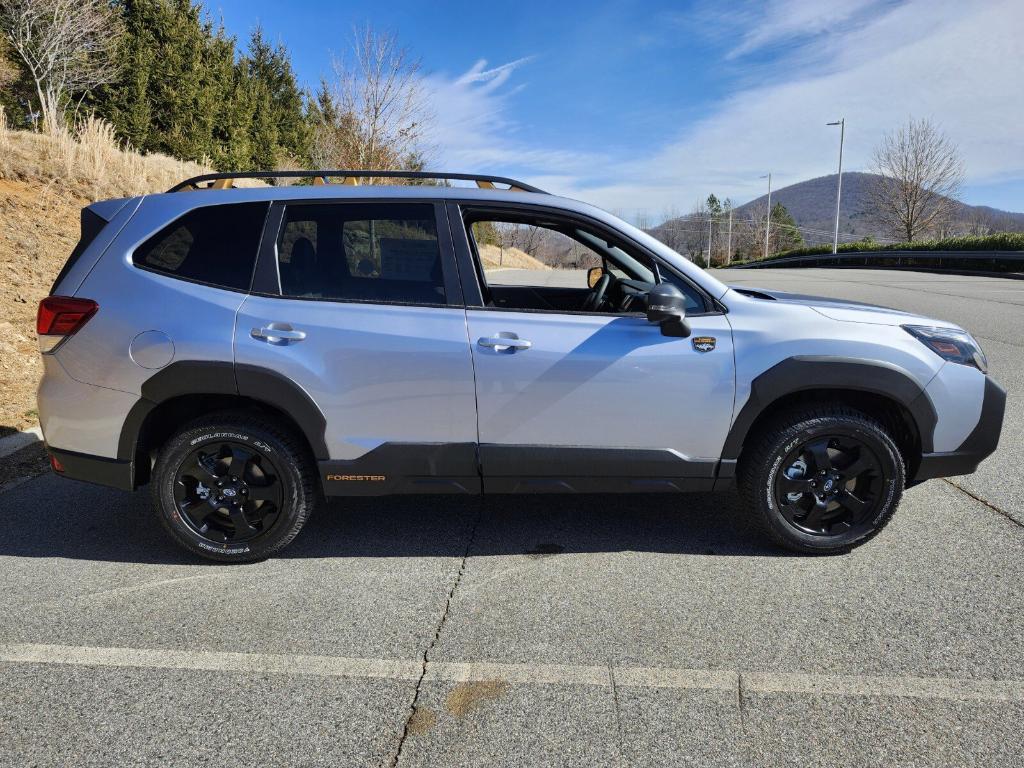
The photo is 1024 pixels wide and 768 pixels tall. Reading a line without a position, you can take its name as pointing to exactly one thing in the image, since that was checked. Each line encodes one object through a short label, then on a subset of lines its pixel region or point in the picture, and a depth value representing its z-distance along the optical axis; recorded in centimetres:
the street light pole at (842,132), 4284
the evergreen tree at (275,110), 3088
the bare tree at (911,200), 4953
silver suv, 335
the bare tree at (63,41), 2222
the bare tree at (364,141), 1984
